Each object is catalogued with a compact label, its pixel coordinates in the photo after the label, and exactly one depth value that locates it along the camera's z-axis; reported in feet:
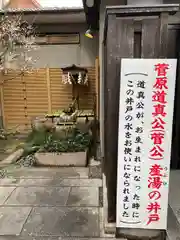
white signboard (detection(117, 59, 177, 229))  7.77
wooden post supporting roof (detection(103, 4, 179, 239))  7.97
